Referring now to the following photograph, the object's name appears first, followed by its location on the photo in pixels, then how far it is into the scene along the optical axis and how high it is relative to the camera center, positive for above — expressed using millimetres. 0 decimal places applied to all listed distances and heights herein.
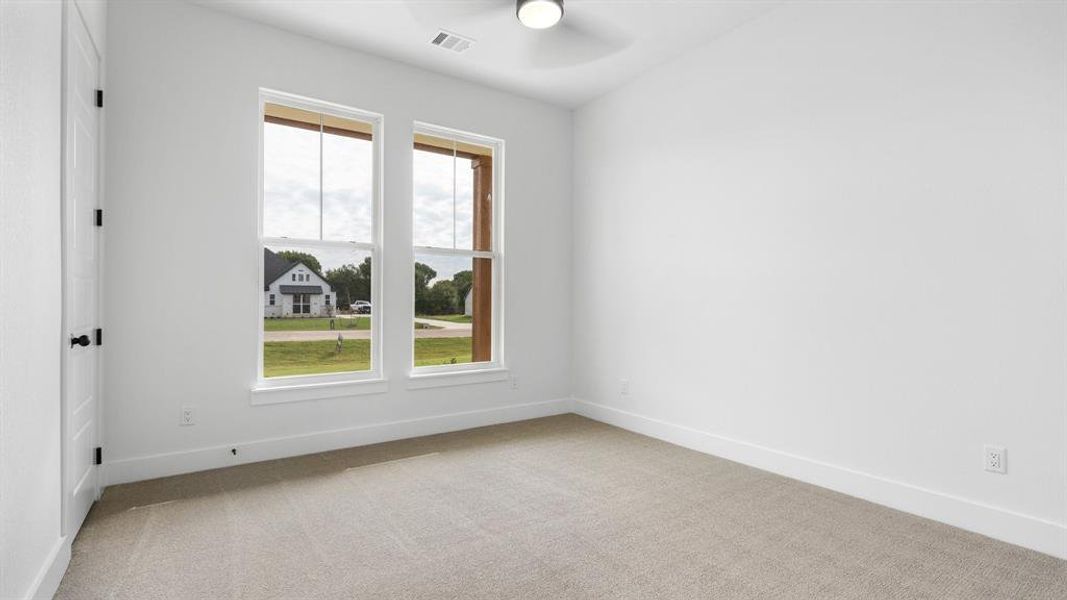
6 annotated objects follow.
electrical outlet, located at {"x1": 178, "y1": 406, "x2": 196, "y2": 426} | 3283 -752
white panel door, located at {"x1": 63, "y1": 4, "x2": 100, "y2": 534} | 2209 +101
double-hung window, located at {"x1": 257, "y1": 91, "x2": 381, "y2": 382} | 3705 +402
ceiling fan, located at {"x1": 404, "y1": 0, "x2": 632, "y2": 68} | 3249 +1837
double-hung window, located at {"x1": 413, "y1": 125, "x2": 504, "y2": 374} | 4395 +402
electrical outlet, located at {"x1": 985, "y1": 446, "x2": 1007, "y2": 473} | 2434 -744
